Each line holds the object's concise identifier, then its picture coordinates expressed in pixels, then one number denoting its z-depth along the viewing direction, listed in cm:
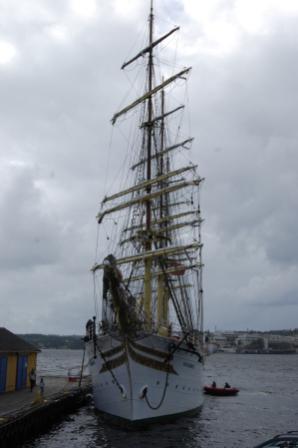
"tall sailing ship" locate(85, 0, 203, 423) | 2434
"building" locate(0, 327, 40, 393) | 2820
